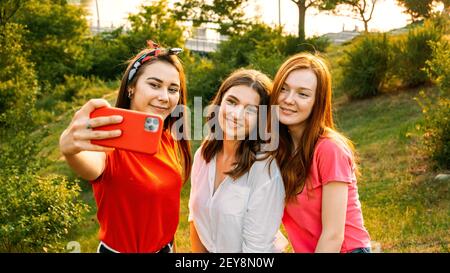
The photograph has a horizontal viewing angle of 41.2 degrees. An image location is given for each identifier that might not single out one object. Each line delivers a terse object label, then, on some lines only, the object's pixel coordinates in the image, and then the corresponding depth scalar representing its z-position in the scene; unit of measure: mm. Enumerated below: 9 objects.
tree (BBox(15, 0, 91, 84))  21328
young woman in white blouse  2834
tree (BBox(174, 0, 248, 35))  23500
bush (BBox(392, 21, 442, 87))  12500
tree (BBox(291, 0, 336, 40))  18891
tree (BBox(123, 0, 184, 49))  23297
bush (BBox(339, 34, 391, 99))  12969
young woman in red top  2635
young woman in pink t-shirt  2791
